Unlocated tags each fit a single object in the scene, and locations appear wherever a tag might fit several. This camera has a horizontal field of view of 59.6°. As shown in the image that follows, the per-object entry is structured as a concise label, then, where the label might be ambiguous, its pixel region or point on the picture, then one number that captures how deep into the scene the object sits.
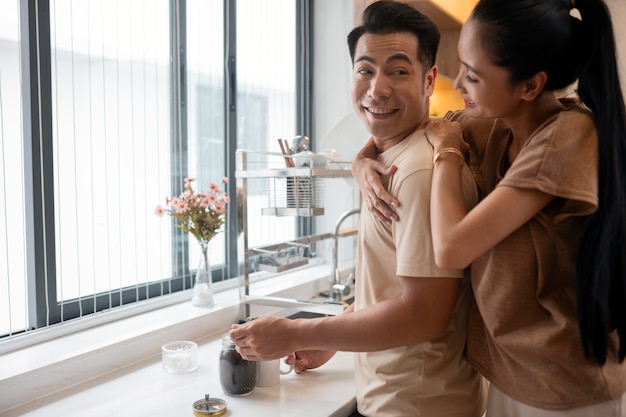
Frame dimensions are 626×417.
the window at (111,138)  1.56
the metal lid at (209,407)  1.19
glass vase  1.93
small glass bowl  1.48
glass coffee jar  1.31
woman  0.85
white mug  1.37
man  0.98
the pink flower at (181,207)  1.82
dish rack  1.73
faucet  2.08
